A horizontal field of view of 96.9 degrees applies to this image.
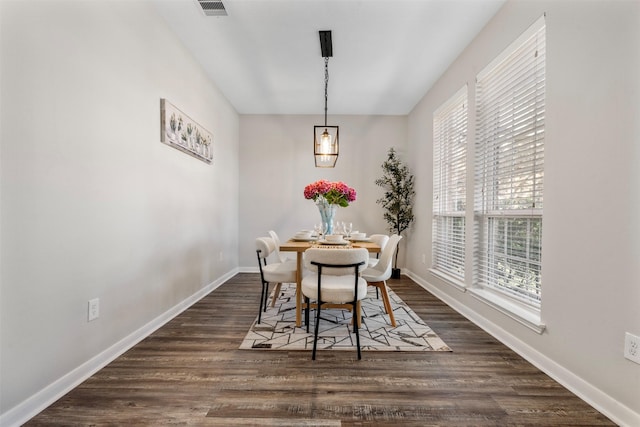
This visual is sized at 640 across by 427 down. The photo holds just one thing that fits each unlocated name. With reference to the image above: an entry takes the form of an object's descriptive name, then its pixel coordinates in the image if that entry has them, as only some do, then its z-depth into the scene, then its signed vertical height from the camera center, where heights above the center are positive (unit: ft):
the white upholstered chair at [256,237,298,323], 8.95 -1.88
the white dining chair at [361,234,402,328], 8.80 -1.90
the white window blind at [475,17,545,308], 6.86 +1.28
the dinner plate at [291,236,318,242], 9.82 -0.94
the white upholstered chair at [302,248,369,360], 6.78 -1.81
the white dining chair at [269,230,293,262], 9.65 -1.14
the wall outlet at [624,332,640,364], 4.50 -2.13
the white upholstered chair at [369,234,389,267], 9.74 -0.98
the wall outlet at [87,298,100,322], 6.05 -2.16
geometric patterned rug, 7.46 -3.51
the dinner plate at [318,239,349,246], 8.81 -0.95
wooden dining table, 8.39 -1.12
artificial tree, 15.70 +1.03
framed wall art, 8.70 +2.76
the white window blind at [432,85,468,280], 10.73 +1.22
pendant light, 9.26 +2.80
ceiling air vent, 7.74 +5.72
